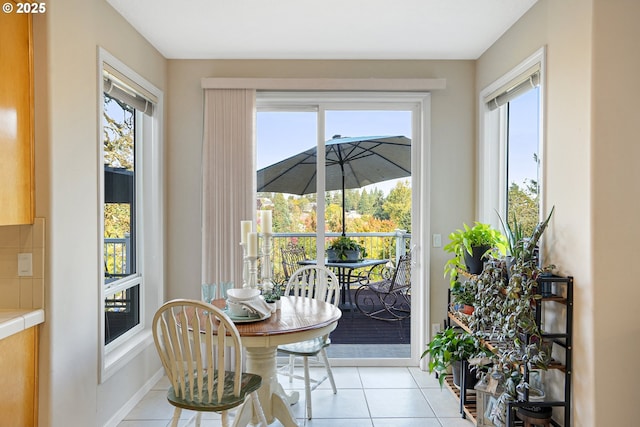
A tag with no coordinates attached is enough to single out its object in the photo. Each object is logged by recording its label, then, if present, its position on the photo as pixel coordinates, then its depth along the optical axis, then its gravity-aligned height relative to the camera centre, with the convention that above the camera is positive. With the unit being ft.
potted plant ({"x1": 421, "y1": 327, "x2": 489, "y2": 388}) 9.48 -3.31
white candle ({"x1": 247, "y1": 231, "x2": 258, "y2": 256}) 8.18 -0.76
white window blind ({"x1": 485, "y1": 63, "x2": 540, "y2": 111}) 8.71 +2.65
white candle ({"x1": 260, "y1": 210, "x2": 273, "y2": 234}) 8.26 -0.32
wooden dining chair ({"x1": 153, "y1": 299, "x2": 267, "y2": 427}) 6.63 -2.56
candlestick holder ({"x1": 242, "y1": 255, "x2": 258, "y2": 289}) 8.68 -1.45
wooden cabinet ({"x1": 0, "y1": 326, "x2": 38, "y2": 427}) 6.04 -2.58
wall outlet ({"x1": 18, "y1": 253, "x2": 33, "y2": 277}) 6.70 -0.90
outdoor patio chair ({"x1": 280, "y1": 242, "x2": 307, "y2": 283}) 12.34 -1.51
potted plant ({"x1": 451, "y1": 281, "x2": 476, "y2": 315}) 10.04 -2.20
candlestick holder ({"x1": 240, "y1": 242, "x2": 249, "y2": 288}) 8.49 -1.54
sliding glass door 12.25 +0.80
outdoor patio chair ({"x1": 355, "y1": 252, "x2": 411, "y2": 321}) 12.46 -2.70
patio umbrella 12.28 +1.11
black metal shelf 7.11 -2.20
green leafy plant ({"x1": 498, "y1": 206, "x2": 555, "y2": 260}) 7.32 -0.67
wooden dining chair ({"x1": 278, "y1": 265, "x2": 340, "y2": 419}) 9.25 -3.13
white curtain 11.68 +0.79
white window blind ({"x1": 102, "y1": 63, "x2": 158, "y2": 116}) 8.79 +2.59
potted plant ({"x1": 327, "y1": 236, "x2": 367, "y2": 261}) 12.35 -1.28
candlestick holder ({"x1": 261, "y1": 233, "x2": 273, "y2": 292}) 8.41 -1.21
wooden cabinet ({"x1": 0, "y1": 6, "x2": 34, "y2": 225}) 6.10 +1.26
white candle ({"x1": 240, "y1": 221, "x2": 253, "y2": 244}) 8.55 -0.47
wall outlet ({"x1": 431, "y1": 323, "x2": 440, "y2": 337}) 12.09 -3.49
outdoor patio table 12.36 -1.78
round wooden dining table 7.27 -2.29
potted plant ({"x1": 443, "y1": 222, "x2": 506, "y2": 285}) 9.71 -0.90
